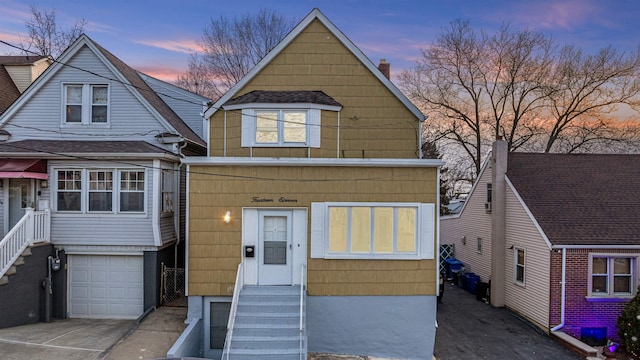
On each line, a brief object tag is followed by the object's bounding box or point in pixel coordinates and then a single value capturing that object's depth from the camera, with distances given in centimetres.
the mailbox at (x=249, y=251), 957
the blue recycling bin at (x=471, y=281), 1689
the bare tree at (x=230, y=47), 2864
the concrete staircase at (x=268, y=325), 794
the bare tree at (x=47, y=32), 2255
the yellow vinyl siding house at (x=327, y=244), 945
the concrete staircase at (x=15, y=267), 960
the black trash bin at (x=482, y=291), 1573
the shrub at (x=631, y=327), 1032
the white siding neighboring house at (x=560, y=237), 1180
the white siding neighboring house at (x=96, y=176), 1123
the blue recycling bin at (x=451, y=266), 1909
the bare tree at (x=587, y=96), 2512
